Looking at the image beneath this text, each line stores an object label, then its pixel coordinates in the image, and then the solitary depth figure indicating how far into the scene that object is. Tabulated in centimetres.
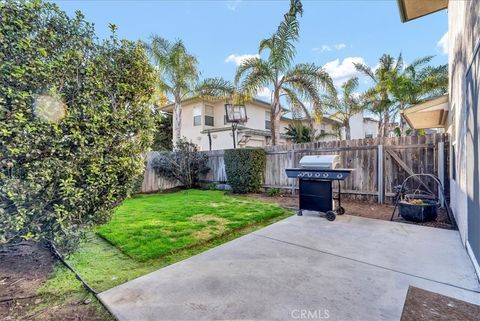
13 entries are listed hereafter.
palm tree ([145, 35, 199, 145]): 1361
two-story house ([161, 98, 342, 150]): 1544
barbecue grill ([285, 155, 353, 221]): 523
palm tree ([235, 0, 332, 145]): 962
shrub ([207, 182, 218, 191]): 1107
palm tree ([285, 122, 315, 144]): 1770
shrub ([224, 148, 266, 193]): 921
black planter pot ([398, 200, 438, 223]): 487
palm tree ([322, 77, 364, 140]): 1659
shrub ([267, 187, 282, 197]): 894
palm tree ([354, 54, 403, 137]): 1426
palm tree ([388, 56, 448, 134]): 1295
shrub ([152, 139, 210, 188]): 1112
